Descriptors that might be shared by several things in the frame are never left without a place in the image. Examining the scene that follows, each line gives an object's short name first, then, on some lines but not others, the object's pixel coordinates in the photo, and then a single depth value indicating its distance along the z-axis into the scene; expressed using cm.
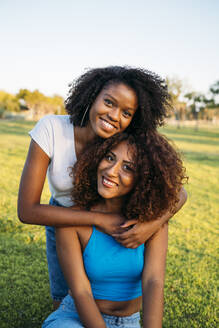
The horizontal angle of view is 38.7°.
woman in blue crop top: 208
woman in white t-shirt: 213
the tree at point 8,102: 4925
